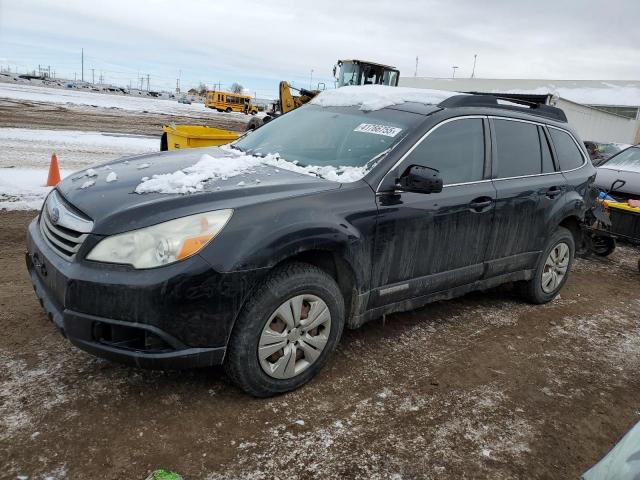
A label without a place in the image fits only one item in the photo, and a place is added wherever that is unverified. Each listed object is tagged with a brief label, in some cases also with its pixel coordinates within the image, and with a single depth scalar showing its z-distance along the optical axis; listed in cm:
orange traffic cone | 780
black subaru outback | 261
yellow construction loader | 1836
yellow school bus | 5456
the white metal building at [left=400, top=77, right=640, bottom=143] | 3794
